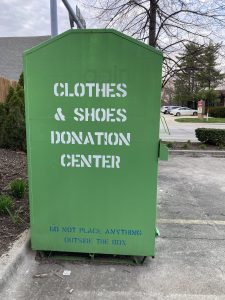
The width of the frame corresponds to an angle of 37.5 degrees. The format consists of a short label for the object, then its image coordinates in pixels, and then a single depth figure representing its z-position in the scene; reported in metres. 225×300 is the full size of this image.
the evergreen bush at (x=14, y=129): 8.24
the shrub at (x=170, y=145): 11.29
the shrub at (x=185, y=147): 11.16
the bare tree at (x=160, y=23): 10.34
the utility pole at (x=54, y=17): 6.22
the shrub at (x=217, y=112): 40.78
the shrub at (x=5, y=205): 3.97
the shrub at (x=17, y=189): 4.61
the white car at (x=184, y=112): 47.97
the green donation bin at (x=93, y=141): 2.98
